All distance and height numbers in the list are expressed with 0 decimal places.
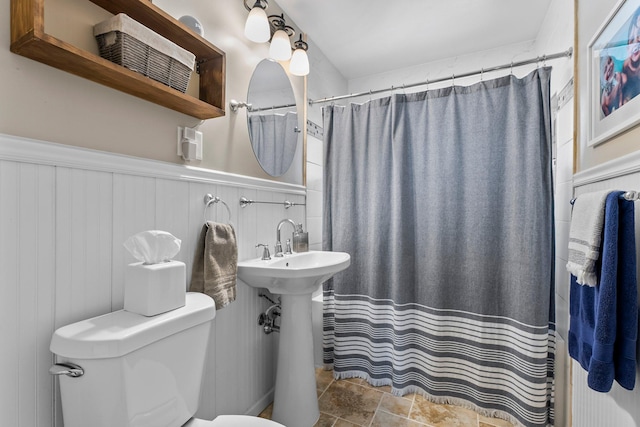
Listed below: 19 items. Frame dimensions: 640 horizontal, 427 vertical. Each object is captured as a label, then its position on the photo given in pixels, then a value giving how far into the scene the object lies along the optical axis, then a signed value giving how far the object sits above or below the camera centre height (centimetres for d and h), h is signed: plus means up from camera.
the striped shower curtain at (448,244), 153 -18
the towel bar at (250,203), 150 +6
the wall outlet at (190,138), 119 +31
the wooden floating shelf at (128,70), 72 +42
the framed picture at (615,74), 88 +46
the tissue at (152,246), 88 -10
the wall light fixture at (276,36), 146 +92
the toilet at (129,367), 73 -40
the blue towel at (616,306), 84 -26
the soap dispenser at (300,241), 184 -17
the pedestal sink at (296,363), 149 -75
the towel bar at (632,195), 79 +5
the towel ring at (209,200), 130 +6
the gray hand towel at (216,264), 121 -21
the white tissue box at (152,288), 86 -21
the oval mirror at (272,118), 162 +56
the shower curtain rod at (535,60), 148 +78
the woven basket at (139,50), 90 +52
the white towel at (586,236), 93 -7
